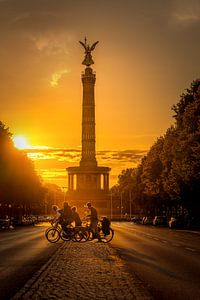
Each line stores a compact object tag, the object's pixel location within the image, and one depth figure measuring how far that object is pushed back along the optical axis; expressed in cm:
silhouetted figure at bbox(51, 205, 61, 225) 3275
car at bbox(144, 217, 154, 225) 9804
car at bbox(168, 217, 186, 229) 7319
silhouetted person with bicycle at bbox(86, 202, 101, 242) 3306
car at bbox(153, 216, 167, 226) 8575
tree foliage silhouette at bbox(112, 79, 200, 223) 5916
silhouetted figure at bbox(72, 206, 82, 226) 3372
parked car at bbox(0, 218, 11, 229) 7161
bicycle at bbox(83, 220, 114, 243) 3367
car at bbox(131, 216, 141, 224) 11676
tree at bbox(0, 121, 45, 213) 8162
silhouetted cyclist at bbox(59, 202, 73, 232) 3275
